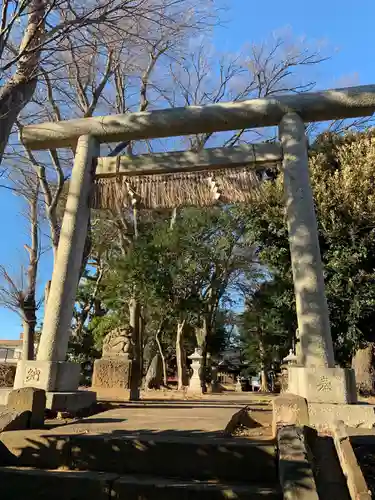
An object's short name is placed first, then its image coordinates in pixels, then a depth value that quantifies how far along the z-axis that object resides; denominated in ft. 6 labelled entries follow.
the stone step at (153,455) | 11.75
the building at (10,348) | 111.71
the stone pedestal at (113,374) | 31.17
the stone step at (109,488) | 10.18
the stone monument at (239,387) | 108.83
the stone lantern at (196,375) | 68.80
